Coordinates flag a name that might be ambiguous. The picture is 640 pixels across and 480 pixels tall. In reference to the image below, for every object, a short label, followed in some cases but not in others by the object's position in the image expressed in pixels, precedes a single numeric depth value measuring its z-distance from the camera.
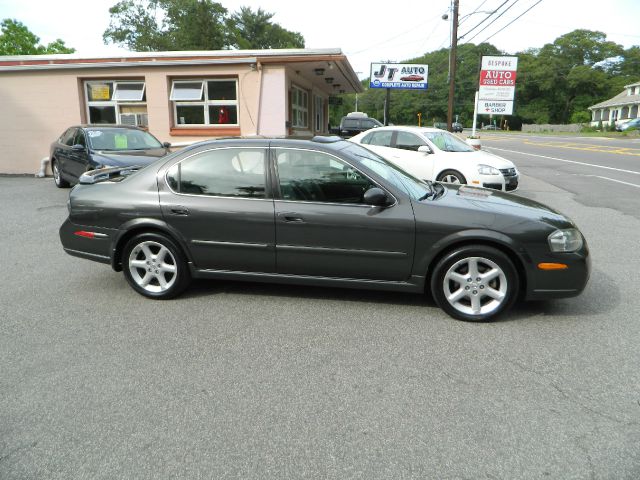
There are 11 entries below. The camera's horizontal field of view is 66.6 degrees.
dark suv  23.70
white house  71.34
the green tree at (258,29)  62.66
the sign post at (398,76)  27.02
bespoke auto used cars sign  20.42
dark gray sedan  3.99
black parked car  9.90
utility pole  22.17
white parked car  9.64
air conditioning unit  15.12
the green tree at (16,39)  66.38
